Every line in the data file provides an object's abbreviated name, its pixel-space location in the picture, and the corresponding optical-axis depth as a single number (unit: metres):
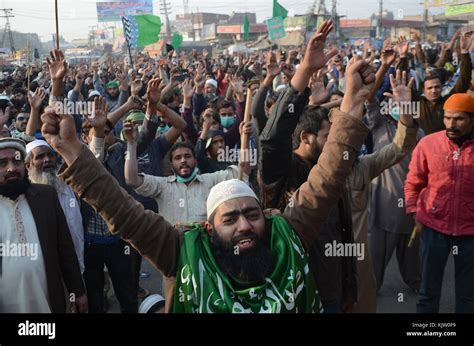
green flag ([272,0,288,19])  14.92
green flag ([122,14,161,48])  12.59
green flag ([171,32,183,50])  16.95
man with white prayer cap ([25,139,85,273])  3.37
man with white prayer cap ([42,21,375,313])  1.90
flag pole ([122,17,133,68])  10.81
